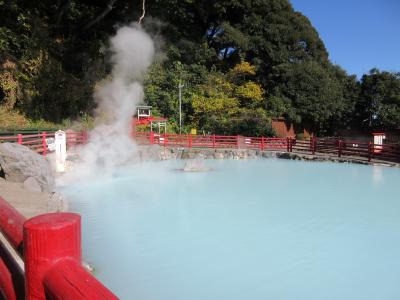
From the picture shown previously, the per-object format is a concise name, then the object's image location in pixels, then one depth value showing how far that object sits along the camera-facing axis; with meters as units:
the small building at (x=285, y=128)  25.91
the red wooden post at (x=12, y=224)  1.55
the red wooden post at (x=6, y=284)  1.63
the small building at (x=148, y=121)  23.66
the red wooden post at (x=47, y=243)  1.14
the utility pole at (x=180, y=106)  25.89
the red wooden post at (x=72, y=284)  1.00
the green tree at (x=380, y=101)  26.28
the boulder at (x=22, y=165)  8.04
